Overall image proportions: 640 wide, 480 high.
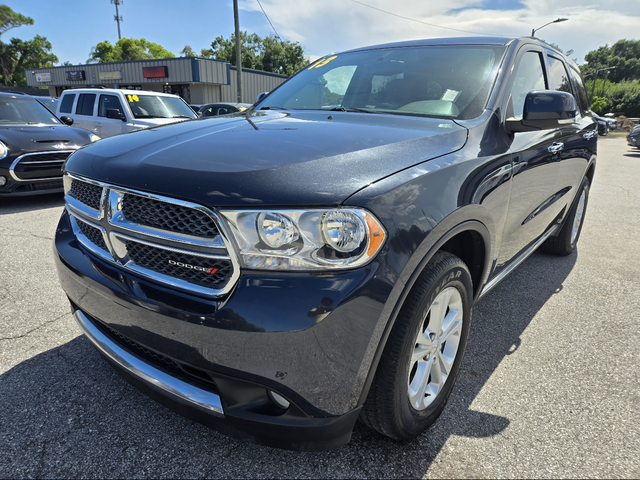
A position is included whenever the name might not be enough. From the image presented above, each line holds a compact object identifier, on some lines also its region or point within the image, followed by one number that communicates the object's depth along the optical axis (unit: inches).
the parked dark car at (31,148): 218.7
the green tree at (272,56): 2220.7
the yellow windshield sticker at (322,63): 126.1
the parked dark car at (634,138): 623.8
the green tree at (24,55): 2242.4
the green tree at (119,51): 2650.1
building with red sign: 1172.5
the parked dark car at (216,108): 526.1
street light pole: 962.1
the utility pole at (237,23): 706.4
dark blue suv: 52.4
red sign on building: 1203.9
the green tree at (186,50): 3225.9
